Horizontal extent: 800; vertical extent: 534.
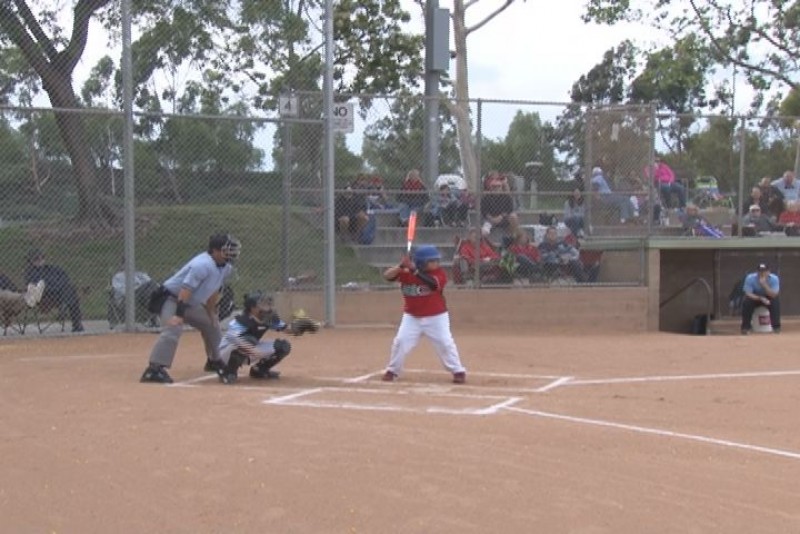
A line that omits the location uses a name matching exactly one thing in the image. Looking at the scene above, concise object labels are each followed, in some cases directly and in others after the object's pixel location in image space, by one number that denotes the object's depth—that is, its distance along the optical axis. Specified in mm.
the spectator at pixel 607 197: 17703
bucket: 18125
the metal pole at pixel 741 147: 18359
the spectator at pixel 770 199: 19109
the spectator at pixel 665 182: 18047
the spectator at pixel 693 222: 18484
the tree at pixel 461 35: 27750
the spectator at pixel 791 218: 19406
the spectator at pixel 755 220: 19109
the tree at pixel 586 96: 17609
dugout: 19297
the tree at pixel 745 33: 27500
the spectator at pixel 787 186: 19094
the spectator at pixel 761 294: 17938
